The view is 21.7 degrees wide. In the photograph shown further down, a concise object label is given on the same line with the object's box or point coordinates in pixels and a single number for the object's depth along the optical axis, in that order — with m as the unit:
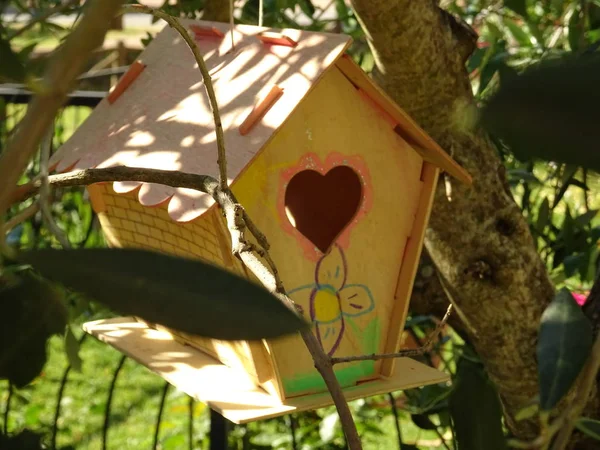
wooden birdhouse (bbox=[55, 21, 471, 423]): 0.69
